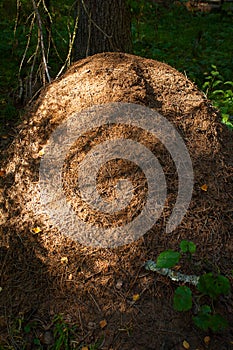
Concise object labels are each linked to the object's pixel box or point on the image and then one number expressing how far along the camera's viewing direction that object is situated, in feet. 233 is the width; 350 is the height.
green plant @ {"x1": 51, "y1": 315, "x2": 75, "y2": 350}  8.42
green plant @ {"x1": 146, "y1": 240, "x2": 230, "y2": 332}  7.97
